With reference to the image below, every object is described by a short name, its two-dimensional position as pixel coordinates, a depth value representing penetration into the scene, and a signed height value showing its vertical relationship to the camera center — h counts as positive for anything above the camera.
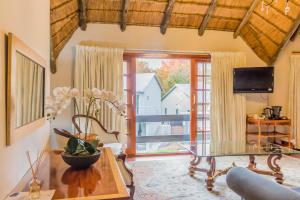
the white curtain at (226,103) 5.38 +0.06
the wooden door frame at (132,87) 5.21 +0.37
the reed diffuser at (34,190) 1.25 -0.40
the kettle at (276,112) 5.30 -0.12
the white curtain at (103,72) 4.71 +0.60
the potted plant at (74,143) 1.72 -0.25
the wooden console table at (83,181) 1.33 -0.43
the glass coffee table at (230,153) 3.47 -0.63
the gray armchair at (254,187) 1.41 -0.47
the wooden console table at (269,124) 5.16 -0.36
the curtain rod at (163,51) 5.14 +1.07
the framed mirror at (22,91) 1.41 +0.10
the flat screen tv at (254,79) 5.20 +0.52
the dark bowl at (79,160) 1.71 -0.35
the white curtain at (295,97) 5.51 +0.18
